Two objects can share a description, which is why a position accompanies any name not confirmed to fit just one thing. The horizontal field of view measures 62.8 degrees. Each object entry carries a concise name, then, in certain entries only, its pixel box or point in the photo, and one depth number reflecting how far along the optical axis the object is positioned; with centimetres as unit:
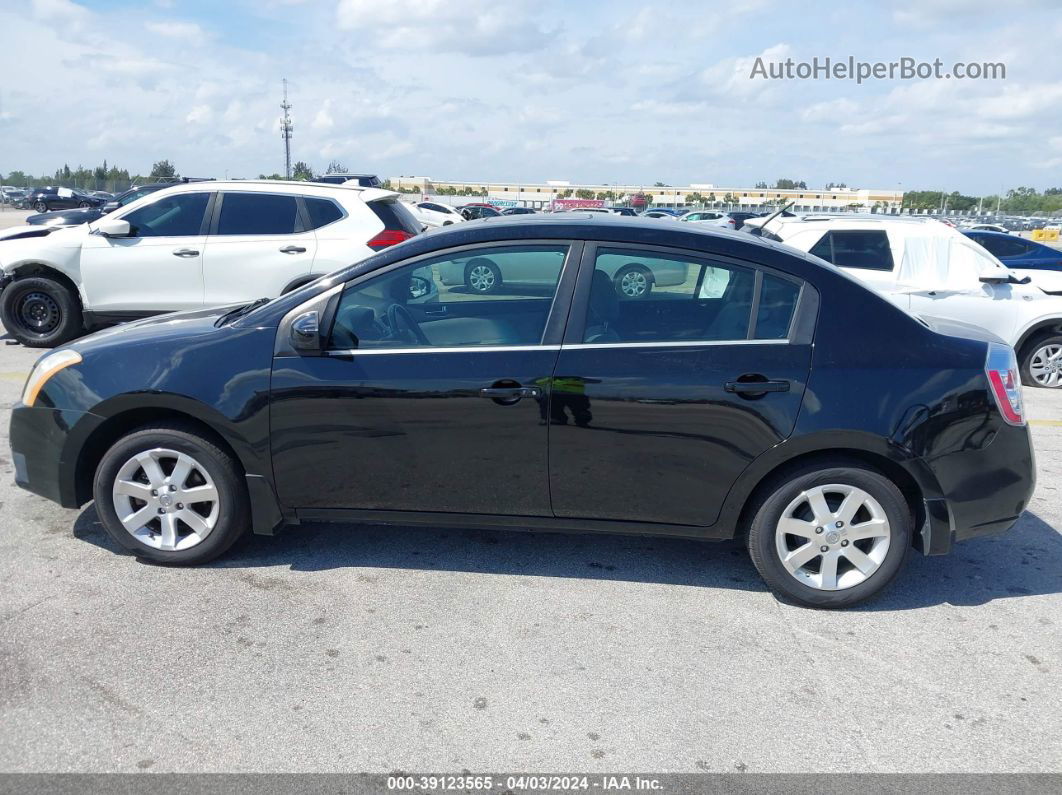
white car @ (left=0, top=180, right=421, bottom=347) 866
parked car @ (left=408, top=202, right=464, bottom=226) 2811
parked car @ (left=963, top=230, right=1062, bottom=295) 1349
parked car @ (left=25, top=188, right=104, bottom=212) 4944
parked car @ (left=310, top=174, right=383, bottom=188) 2731
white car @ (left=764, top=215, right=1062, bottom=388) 831
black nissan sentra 375
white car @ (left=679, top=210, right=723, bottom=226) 3341
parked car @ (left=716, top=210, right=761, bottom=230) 2445
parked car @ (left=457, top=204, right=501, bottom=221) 3956
